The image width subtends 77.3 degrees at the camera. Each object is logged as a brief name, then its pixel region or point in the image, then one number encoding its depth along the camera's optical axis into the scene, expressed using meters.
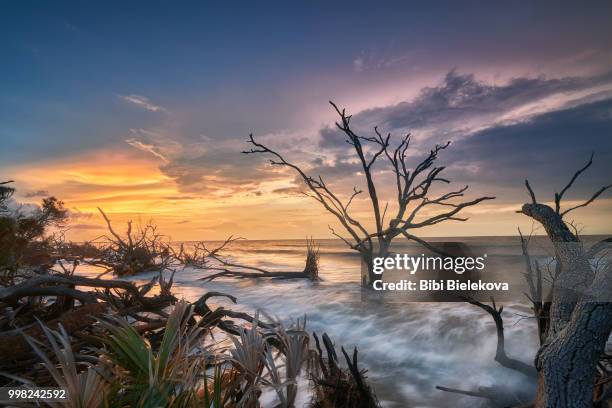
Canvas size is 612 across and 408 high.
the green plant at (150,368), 2.07
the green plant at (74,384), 1.96
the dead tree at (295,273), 15.12
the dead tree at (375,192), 11.66
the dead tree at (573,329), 2.83
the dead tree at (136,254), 16.66
